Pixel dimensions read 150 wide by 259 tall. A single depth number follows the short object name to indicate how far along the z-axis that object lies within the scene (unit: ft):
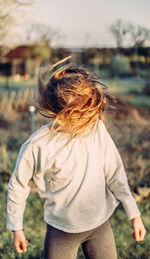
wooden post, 12.14
